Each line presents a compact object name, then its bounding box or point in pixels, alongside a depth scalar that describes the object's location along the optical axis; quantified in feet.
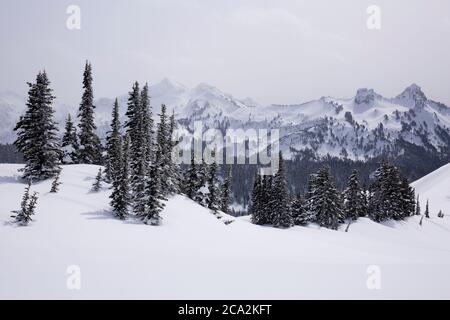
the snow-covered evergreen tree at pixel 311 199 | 210.79
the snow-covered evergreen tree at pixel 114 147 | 126.72
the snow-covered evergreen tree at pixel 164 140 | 142.61
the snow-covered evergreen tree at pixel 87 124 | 167.94
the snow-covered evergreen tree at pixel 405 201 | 254.57
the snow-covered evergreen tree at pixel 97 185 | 110.51
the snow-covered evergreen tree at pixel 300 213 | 210.59
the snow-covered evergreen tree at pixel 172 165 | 141.82
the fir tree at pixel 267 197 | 217.77
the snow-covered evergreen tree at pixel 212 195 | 168.25
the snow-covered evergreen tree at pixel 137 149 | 99.04
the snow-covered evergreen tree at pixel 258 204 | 225.76
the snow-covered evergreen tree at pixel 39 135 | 113.70
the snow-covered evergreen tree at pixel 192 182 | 172.35
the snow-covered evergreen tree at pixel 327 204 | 203.31
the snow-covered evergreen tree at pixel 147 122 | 162.04
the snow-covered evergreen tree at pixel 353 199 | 224.33
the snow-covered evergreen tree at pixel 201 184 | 168.66
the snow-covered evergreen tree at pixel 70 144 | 167.32
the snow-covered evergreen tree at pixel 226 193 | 220.45
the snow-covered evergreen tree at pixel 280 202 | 197.26
